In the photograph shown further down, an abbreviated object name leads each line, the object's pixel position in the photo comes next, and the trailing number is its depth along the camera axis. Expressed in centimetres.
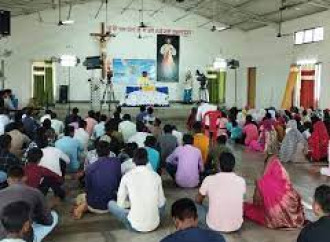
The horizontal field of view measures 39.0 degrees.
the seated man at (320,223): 261
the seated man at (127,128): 849
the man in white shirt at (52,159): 576
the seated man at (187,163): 645
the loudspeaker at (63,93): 1922
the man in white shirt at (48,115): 928
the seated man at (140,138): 714
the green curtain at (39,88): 1906
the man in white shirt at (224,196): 458
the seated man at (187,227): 246
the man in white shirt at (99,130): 829
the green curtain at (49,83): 1917
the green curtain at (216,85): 2156
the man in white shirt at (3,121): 821
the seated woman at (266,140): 976
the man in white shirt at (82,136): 785
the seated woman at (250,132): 1088
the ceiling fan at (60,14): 1918
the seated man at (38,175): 485
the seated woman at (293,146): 899
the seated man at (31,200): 360
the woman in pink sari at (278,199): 481
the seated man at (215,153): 678
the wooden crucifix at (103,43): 1950
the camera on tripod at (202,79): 2011
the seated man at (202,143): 757
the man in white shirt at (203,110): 1178
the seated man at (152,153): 631
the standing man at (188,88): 2066
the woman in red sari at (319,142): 901
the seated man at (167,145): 737
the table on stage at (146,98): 1798
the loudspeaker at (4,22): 1078
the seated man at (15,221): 247
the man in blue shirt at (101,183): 523
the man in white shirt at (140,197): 459
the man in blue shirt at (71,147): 688
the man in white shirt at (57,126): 857
